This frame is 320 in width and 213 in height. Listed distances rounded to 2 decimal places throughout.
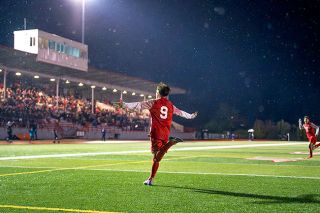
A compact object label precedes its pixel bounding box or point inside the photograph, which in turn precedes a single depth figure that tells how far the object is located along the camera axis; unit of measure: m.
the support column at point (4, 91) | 45.27
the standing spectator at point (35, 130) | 40.66
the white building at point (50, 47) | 50.41
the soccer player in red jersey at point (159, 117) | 9.03
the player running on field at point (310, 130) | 20.23
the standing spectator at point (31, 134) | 39.88
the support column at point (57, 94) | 52.36
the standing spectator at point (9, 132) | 36.22
